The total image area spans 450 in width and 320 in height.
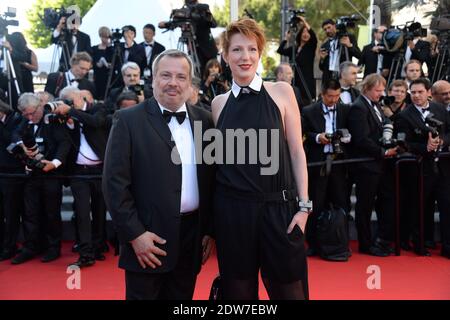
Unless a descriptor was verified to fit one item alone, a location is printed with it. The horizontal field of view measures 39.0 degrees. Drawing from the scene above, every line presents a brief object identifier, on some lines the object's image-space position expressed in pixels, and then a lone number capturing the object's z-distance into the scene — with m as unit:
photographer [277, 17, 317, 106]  8.67
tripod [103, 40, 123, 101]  8.66
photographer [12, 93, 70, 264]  5.81
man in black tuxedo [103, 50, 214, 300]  2.80
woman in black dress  2.85
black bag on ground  5.80
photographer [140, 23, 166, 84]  8.85
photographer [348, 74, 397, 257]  6.00
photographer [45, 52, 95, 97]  7.23
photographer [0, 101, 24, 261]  5.98
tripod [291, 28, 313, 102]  8.70
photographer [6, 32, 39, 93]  8.73
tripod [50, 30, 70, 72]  8.92
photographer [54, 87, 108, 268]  5.74
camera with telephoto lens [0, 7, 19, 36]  8.21
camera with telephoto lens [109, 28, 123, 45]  8.76
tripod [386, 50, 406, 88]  8.33
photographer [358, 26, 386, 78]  8.84
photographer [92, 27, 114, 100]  8.98
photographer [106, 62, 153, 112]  6.48
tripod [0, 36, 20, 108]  8.36
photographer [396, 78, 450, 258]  5.93
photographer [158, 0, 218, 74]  8.42
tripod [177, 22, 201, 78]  8.34
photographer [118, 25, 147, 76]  8.82
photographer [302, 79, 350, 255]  6.04
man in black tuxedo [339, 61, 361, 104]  6.84
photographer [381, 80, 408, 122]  6.42
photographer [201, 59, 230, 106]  6.95
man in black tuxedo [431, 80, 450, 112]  6.30
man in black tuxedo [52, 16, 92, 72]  8.93
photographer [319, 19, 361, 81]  8.58
